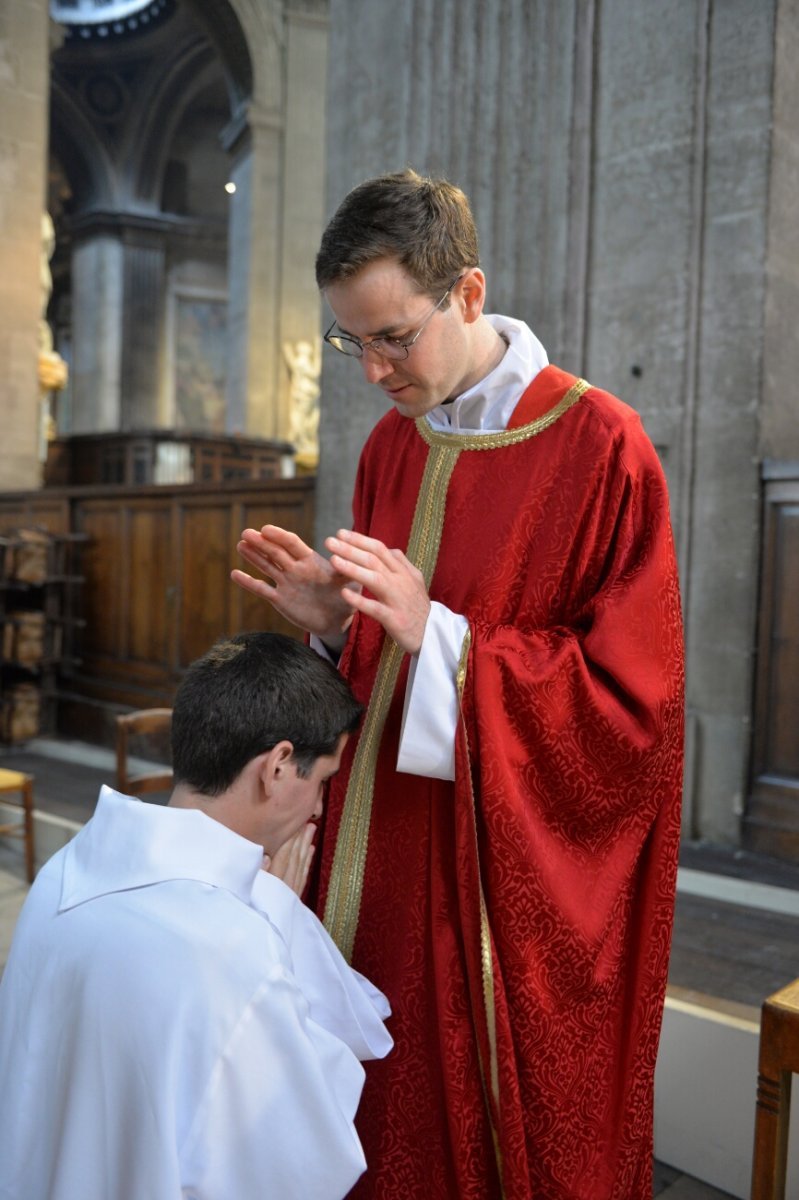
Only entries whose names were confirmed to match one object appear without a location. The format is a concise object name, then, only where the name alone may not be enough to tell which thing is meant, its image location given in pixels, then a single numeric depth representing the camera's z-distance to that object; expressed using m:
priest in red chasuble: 1.56
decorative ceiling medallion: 18.48
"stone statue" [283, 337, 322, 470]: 13.93
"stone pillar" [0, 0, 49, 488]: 10.33
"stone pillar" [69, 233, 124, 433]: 19.91
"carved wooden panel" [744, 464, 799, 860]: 4.57
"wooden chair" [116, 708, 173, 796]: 4.45
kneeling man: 1.24
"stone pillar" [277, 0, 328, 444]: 13.87
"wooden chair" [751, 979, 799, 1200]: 1.66
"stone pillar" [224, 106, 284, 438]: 13.84
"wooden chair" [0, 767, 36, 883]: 5.13
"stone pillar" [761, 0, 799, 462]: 4.60
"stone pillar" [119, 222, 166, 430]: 20.20
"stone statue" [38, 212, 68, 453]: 10.99
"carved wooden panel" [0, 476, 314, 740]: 7.15
